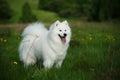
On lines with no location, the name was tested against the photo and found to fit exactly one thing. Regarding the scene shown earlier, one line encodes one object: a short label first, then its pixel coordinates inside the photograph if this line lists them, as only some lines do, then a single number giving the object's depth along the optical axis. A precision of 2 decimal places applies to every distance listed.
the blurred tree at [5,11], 60.44
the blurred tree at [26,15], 53.34
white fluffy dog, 7.49
